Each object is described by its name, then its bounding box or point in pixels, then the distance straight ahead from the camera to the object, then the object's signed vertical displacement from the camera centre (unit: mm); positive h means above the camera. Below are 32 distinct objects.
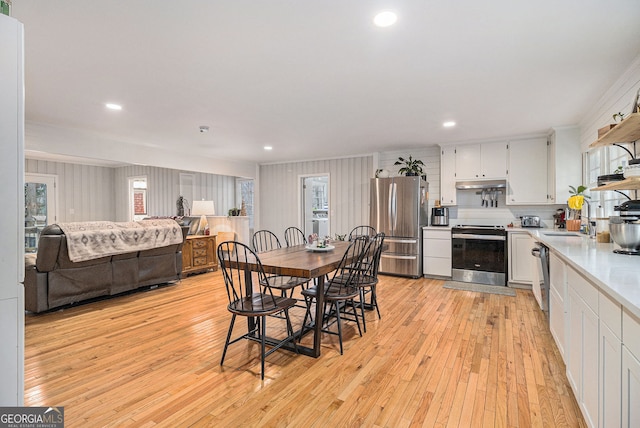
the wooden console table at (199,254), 5730 -734
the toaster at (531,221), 5098 -130
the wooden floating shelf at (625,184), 2084 +193
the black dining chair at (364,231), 6224 -358
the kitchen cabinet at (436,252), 5465 -662
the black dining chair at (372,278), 3279 -680
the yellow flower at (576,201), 3684 +130
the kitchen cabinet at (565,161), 4449 +713
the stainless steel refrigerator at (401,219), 5547 -101
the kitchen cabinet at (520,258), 4773 -674
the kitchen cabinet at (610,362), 1259 -620
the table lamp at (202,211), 6555 +61
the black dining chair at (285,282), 3221 -733
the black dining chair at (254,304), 2467 -730
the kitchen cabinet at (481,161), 5250 +857
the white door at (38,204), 6867 +226
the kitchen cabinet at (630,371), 1099 -558
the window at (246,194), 8328 +525
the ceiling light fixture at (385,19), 1909 +1173
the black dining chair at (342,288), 2912 -727
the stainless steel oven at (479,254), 4992 -654
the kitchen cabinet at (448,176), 5621 +649
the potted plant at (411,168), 5781 +807
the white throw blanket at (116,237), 3852 -297
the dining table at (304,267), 2498 -417
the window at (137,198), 7723 +392
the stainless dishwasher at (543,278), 3004 -611
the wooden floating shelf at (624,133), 2066 +572
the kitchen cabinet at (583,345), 1564 -716
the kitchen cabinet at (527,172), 5000 +633
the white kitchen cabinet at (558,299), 2301 -680
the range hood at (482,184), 5343 +482
